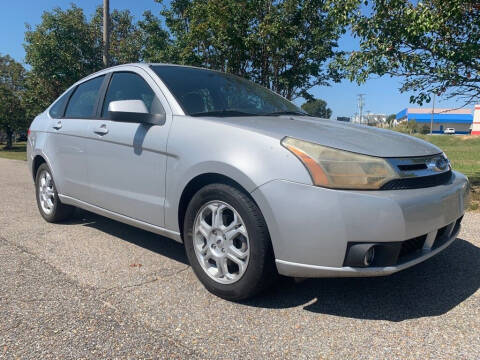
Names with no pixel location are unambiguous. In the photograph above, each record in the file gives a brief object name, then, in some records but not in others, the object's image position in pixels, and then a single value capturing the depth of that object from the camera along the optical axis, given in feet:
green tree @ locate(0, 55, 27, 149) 93.76
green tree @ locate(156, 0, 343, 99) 27.53
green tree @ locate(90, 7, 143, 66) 47.70
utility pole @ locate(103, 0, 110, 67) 35.94
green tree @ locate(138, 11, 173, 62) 34.96
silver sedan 7.06
